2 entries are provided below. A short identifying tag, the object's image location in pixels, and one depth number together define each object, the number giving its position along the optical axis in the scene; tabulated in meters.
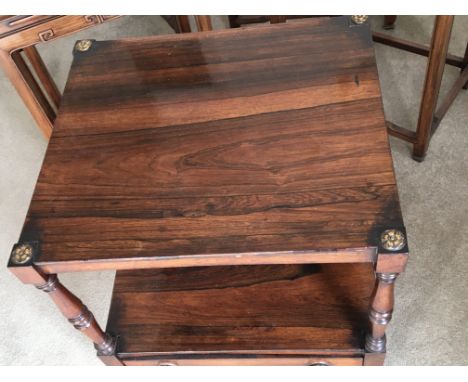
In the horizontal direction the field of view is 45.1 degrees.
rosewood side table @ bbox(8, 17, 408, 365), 0.77
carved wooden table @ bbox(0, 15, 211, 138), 1.10
